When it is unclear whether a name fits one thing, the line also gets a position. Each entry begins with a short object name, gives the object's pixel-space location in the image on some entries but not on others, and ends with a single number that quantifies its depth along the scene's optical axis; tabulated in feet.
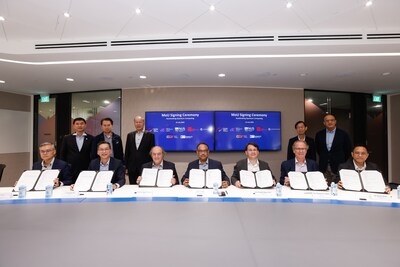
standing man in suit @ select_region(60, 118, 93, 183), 11.05
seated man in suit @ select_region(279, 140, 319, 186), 8.25
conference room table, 3.02
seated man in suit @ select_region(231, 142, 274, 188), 8.65
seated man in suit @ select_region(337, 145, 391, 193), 7.60
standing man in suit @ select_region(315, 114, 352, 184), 11.84
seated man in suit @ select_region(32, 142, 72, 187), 8.13
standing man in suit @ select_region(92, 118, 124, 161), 11.04
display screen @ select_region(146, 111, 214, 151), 15.35
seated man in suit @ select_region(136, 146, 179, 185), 8.66
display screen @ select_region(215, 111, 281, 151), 15.46
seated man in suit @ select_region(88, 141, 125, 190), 8.32
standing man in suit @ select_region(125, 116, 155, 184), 11.09
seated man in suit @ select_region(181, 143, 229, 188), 8.98
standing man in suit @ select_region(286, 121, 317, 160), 11.84
